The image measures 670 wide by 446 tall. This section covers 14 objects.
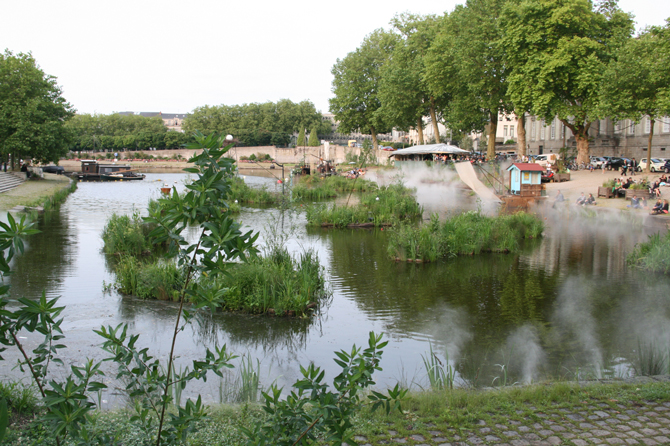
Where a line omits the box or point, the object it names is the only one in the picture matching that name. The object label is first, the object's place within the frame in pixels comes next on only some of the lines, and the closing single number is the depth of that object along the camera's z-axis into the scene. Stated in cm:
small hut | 2806
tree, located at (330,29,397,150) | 5953
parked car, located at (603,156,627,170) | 3850
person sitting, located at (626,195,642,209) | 2333
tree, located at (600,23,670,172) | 2797
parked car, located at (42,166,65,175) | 5431
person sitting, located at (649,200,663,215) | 2112
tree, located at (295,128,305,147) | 10461
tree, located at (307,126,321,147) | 9938
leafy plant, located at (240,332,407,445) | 279
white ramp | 2649
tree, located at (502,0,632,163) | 3222
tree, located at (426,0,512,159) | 3744
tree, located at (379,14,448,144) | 4784
